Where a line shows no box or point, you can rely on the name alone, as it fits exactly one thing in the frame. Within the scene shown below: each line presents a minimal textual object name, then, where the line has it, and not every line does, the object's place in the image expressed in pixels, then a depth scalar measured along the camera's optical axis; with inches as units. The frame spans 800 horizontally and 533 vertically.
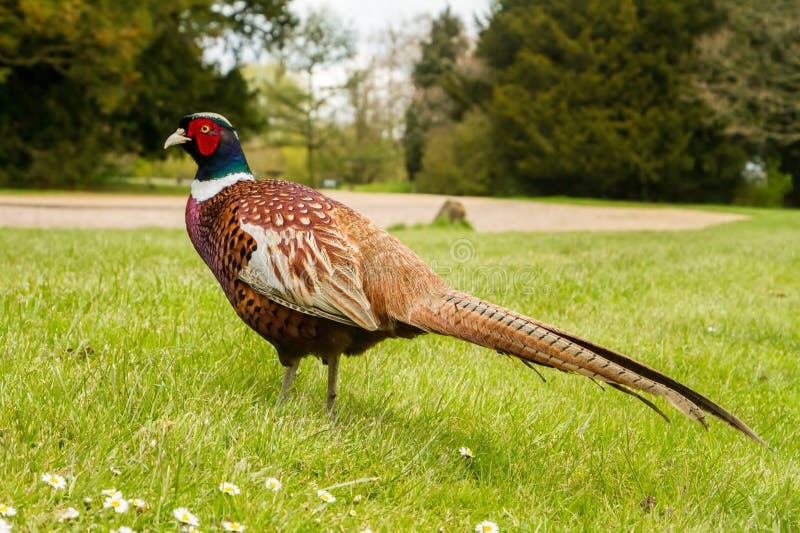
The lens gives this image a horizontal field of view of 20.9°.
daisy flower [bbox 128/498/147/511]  77.0
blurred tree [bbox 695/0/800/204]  830.1
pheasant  82.7
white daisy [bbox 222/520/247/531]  76.7
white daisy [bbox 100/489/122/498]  77.0
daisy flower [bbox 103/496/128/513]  76.5
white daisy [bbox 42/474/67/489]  77.0
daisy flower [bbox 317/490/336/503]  79.7
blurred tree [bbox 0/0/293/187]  643.7
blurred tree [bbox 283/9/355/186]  1214.8
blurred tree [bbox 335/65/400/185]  1413.6
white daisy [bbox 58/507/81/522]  75.9
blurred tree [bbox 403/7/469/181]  1378.2
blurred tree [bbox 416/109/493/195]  1093.4
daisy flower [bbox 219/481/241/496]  78.2
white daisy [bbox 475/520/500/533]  79.5
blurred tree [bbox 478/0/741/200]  940.9
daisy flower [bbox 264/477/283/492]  79.1
